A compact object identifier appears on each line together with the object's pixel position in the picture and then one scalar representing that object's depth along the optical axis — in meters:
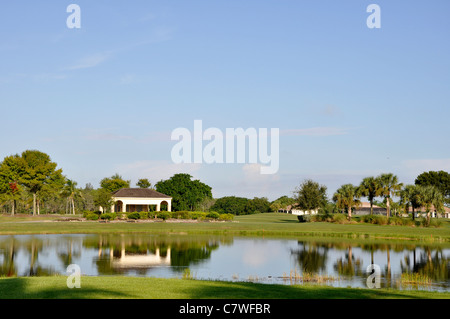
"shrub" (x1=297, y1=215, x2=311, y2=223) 91.24
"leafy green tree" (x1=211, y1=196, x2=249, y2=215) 167.25
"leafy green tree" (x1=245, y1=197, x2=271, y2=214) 166.88
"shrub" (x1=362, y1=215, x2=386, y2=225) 83.44
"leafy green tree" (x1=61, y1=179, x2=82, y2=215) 130.39
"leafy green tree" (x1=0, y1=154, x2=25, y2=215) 104.12
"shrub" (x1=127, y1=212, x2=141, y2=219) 85.20
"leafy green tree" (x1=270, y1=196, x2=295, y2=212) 176.61
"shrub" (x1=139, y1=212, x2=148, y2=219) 86.46
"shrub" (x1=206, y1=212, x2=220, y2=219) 89.88
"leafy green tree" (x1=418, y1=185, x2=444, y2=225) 84.94
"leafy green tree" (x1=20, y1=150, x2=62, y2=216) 106.94
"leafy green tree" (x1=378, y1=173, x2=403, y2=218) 97.62
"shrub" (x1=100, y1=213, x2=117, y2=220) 82.50
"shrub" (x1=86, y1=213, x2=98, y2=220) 86.06
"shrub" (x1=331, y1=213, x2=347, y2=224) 87.50
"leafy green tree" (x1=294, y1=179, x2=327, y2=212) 92.94
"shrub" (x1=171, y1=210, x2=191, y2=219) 89.00
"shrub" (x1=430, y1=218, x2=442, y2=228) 80.00
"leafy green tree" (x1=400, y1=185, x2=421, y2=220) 87.69
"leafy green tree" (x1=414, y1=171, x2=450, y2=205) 138.62
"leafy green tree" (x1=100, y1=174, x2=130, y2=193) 136.88
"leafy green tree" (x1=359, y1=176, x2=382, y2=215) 97.00
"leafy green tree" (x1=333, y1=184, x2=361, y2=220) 93.69
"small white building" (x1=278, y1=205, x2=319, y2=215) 164.79
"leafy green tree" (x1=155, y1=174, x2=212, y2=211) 115.94
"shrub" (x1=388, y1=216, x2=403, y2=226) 82.56
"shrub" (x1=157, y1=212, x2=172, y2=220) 86.38
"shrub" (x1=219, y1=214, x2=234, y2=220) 90.88
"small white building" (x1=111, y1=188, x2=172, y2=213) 100.94
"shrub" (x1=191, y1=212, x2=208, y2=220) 89.31
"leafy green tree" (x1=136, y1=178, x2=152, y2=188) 146.00
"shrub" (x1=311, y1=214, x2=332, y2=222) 90.88
